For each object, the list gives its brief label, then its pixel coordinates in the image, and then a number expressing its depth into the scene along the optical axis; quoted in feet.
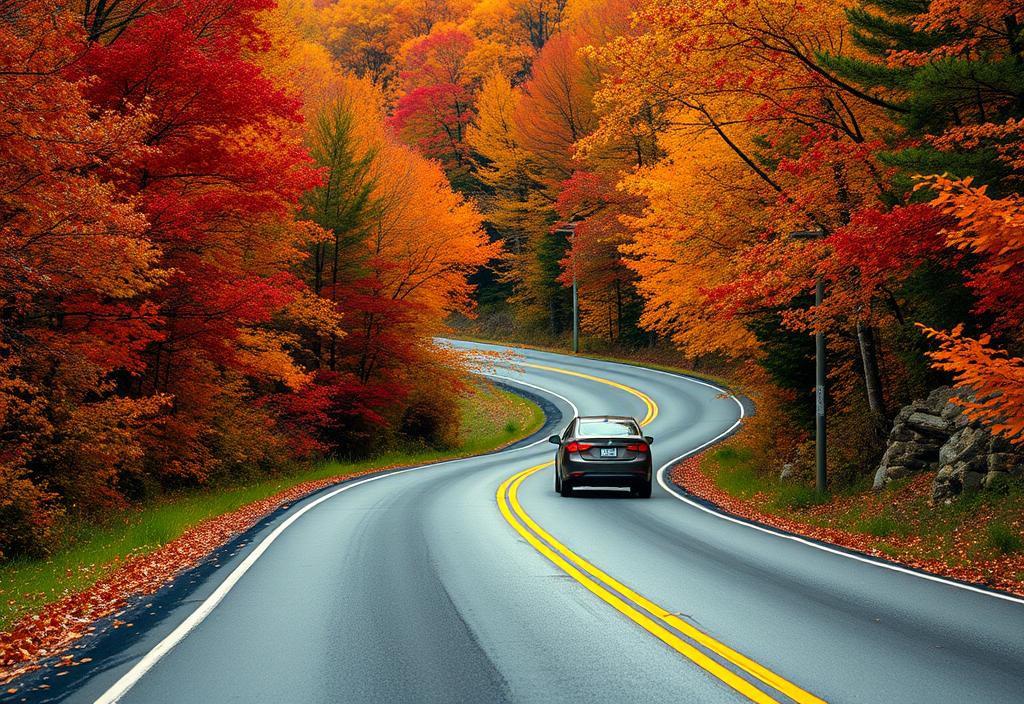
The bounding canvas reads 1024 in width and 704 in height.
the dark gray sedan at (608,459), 59.57
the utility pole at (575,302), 182.29
